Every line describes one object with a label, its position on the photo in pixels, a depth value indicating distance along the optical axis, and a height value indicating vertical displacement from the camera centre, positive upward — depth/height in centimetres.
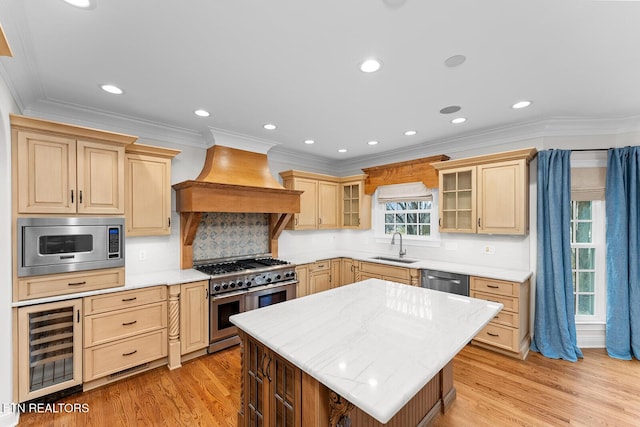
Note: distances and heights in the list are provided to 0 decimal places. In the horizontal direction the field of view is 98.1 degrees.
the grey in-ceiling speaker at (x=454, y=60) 187 +105
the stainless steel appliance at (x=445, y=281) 326 -85
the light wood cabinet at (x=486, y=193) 313 +23
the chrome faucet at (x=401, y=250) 441 -60
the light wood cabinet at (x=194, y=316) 289 -110
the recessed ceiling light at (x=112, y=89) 230 +105
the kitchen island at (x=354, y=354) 111 -65
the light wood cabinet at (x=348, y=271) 448 -96
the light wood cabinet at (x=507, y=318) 293 -114
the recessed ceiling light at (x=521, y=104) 261 +103
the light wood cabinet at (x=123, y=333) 241 -111
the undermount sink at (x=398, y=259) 414 -74
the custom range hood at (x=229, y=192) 318 +27
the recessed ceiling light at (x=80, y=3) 139 +106
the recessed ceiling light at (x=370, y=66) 193 +105
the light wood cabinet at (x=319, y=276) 426 -100
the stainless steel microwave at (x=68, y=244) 216 -26
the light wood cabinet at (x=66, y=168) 216 +39
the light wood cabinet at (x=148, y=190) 289 +25
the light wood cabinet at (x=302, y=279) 409 -99
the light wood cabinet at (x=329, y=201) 449 +20
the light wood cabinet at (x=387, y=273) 367 -86
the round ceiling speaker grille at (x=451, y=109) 274 +104
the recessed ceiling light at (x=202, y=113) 283 +104
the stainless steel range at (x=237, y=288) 310 -91
